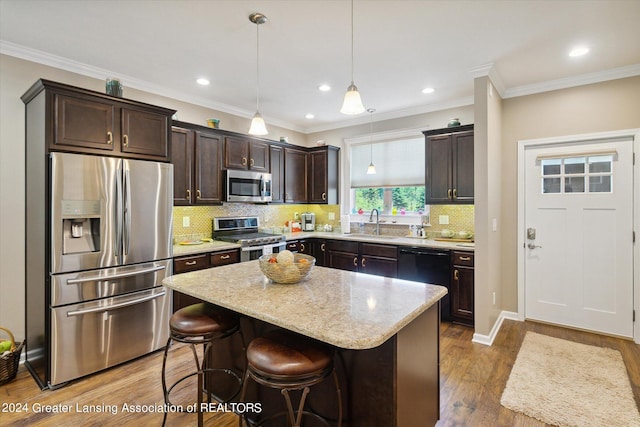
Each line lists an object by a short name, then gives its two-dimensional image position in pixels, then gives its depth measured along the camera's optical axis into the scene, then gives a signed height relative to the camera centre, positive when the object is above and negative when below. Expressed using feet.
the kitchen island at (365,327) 4.53 -1.59
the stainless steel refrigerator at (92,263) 8.18 -1.36
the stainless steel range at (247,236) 13.26 -1.02
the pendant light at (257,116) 7.88 +2.59
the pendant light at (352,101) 6.66 +2.37
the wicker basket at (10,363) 8.25 -3.90
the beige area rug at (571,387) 7.01 -4.47
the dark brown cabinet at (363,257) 14.15 -2.08
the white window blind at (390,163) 15.78 +2.66
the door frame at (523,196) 10.76 +0.61
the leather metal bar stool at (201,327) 6.01 -2.19
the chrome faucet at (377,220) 16.46 -0.38
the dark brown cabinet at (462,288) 12.10 -2.91
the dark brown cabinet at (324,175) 17.83 +2.23
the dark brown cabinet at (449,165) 12.94 +2.01
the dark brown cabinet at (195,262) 10.93 -1.79
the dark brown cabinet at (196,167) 12.35 +1.96
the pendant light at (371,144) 16.19 +3.80
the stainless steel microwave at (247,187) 14.03 +1.28
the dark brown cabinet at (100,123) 8.25 +2.66
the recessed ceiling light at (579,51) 9.42 +4.90
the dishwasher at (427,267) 12.62 -2.24
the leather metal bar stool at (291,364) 4.56 -2.23
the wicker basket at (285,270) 6.40 -1.16
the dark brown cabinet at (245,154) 14.21 +2.85
